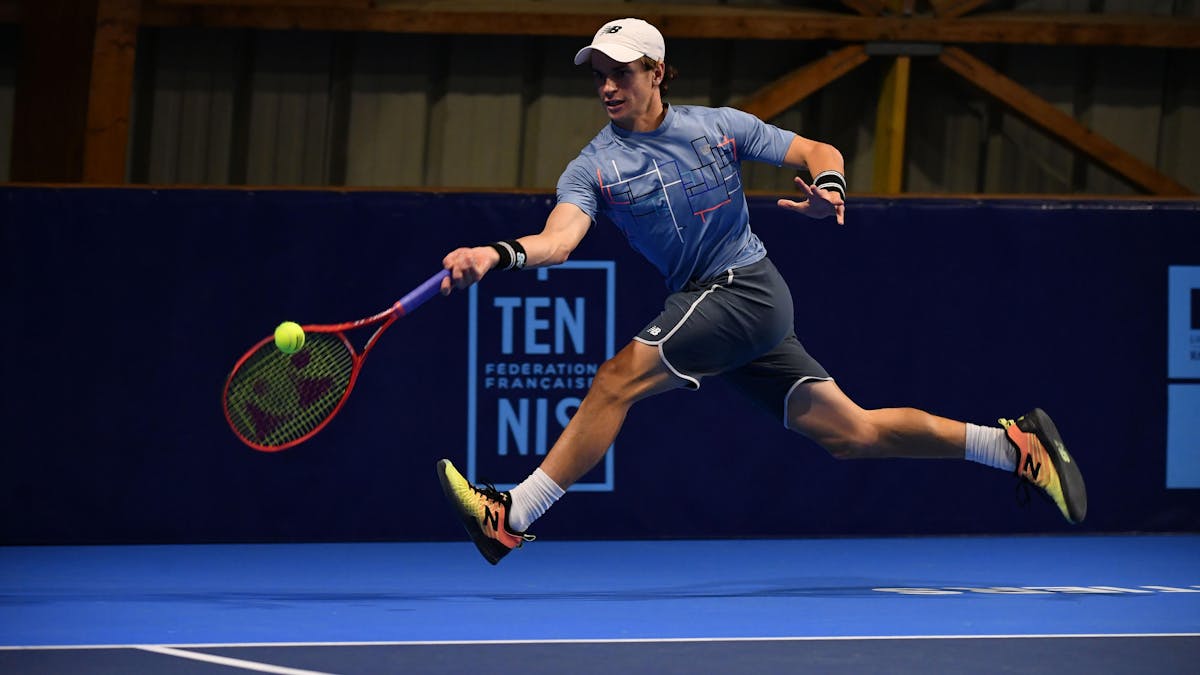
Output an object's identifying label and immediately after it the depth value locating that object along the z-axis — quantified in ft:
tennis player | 33.55
